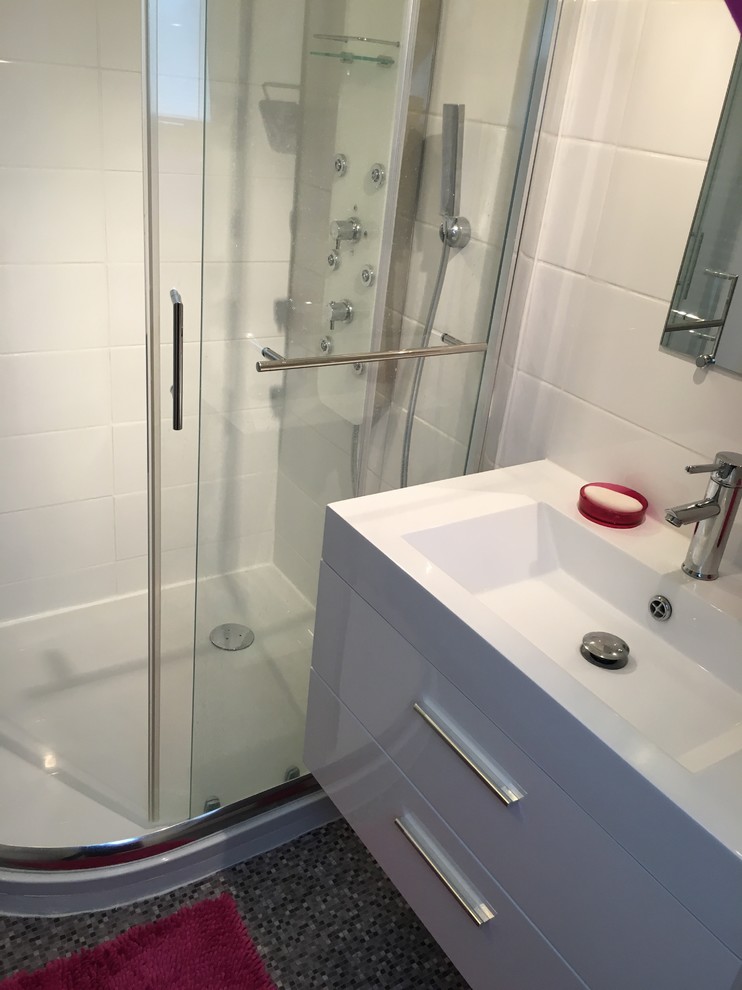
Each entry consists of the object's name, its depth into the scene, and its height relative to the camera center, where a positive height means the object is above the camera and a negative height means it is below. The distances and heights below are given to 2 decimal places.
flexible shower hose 1.57 -0.46
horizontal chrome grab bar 1.42 -0.43
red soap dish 1.34 -0.57
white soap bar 1.35 -0.55
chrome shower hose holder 1.54 -0.21
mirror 1.19 -0.18
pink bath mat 1.48 -1.44
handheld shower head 1.46 -0.08
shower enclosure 1.30 -0.50
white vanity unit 0.88 -0.69
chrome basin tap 1.15 -0.47
